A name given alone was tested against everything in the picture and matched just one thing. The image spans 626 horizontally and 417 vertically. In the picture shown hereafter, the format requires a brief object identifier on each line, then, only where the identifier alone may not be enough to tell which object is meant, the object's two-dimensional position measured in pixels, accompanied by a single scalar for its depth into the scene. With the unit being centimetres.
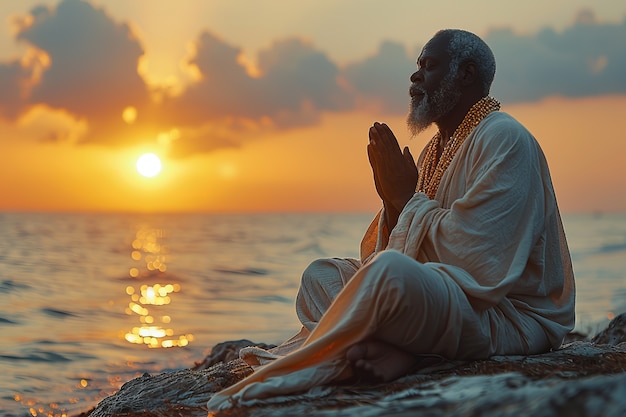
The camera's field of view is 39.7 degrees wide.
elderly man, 392
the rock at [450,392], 279
